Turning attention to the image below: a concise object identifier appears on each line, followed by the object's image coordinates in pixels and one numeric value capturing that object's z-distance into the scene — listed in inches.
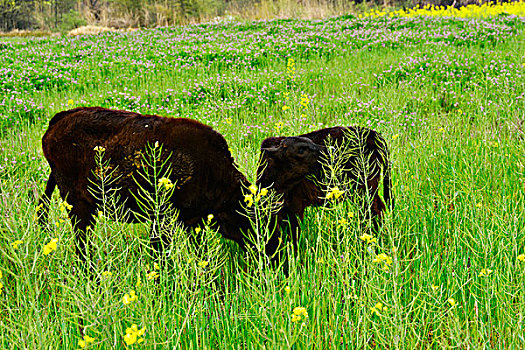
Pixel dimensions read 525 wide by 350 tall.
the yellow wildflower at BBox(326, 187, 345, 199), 170.6
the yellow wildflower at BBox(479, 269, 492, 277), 157.5
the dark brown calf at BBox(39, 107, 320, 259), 193.5
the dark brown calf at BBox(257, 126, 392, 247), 209.9
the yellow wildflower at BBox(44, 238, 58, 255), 122.8
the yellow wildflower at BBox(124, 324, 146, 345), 109.9
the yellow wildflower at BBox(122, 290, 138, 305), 124.0
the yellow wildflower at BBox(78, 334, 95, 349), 123.8
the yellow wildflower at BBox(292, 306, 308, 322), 129.7
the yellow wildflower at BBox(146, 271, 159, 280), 162.7
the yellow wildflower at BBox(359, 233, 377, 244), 168.1
